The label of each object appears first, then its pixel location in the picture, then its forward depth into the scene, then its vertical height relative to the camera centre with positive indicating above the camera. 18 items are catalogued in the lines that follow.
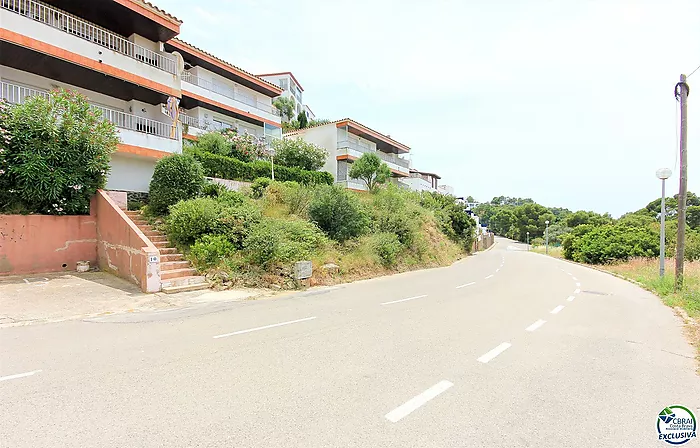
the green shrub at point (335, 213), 16.02 +0.28
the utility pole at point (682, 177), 12.42 +1.44
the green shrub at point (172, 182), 13.28 +1.42
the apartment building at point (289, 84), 58.50 +22.93
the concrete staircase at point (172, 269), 10.24 -1.51
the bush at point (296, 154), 24.77 +4.59
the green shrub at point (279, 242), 11.89 -0.81
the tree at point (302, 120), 50.03 +14.04
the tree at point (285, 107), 47.90 +15.32
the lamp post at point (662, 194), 13.49 +0.96
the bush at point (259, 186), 17.80 +1.69
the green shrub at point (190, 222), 11.95 -0.07
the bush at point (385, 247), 17.30 -1.41
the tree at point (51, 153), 10.77 +2.12
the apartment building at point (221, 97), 24.50 +9.27
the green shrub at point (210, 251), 11.41 -1.00
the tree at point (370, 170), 29.66 +4.06
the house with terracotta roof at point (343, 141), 34.31 +7.85
